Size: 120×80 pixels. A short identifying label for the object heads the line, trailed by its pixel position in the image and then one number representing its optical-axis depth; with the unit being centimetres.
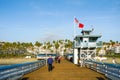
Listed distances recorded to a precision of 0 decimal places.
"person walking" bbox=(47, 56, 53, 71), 1167
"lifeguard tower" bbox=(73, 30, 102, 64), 2087
